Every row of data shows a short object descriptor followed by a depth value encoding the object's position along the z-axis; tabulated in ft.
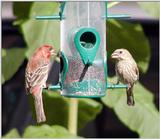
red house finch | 27.99
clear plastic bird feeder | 28.12
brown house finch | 28.66
